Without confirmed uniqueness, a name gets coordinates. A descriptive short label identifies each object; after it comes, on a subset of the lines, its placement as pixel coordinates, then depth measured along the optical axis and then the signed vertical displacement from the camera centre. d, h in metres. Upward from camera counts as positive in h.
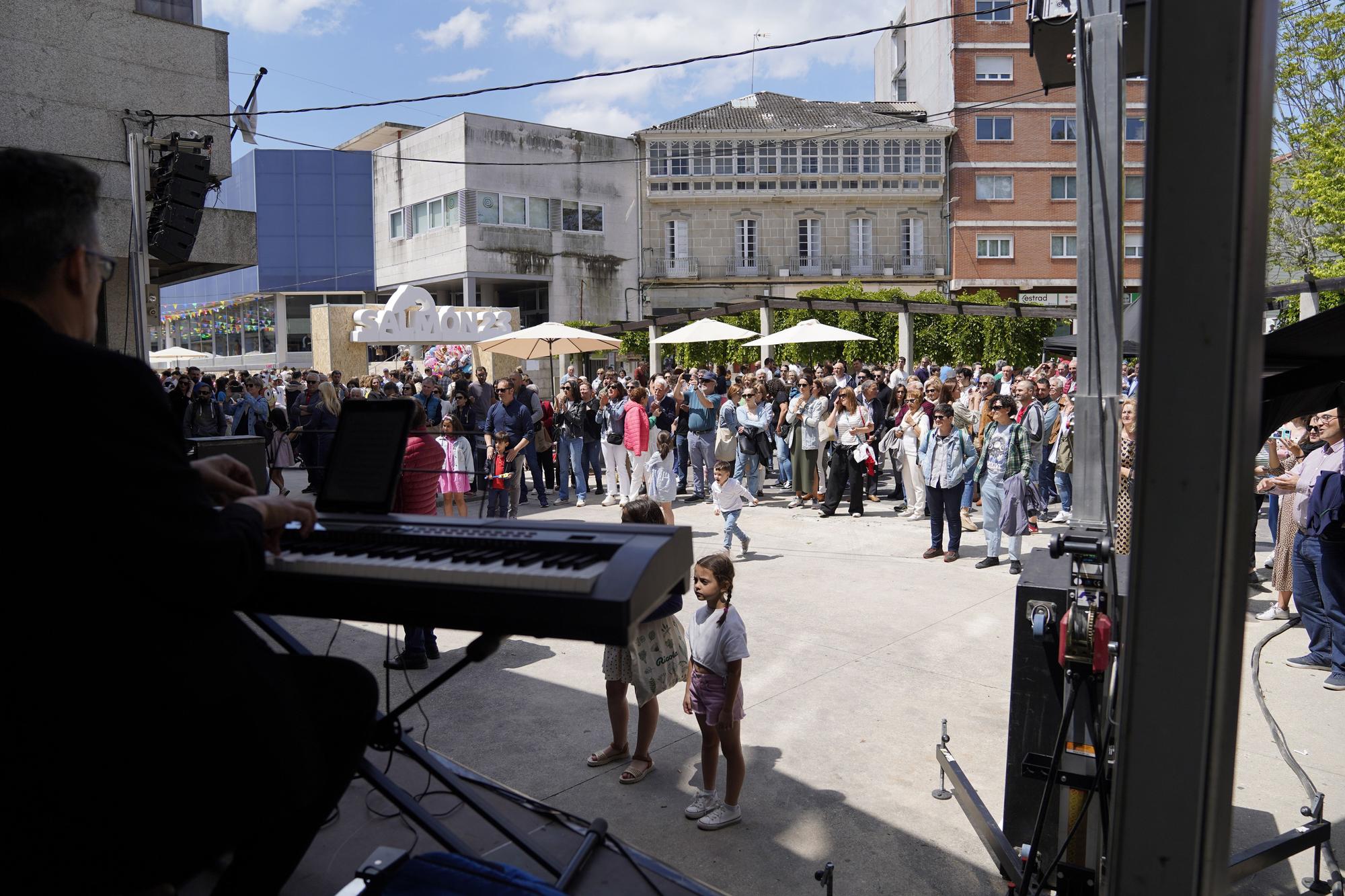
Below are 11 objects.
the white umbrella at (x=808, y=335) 18.30 +0.73
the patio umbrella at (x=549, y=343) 15.53 +0.50
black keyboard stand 2.77 -1.22
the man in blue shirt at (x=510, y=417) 12.66 -0.59
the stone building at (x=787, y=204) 47.81 +8.51
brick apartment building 46.53 +10.12
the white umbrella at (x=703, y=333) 19.56 +0.81
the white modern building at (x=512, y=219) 40.91 +6.96
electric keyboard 1.93 -0.44
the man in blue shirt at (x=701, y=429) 13.96 -0.82
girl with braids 4.11 -1.35
